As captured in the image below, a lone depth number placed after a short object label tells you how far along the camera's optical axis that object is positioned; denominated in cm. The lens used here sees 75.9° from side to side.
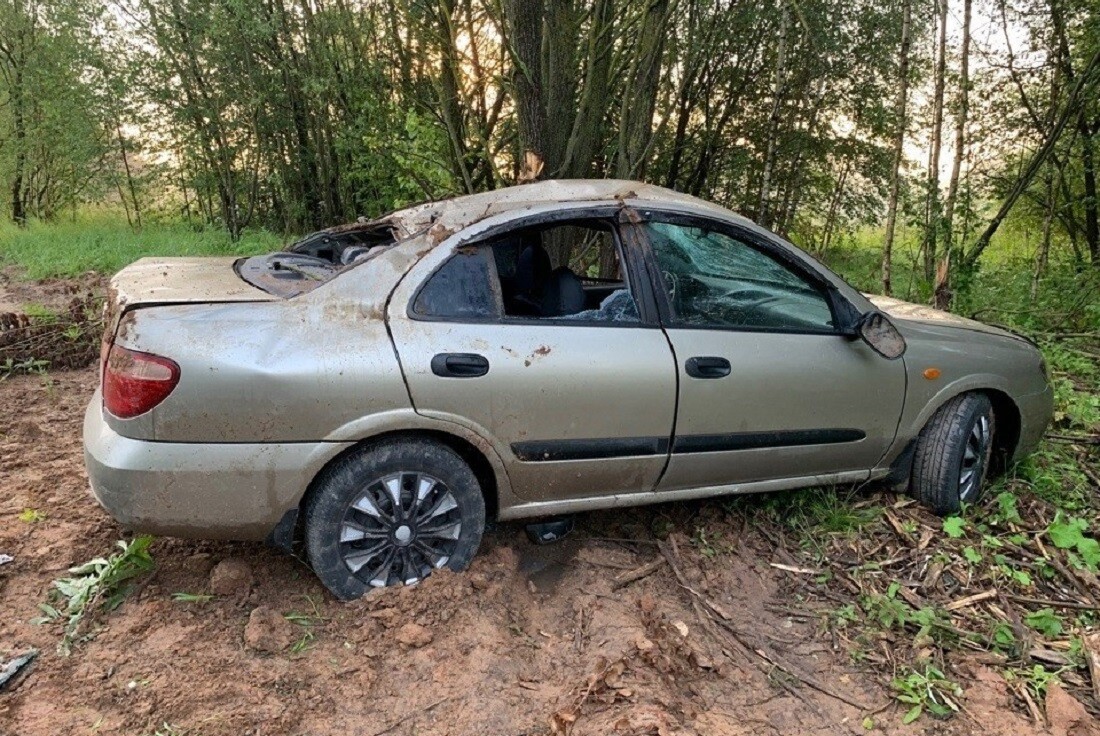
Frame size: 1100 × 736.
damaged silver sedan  238
